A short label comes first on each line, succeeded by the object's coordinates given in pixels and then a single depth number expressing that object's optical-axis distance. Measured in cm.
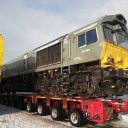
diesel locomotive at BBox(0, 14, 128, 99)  581
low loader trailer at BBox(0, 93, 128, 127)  551
